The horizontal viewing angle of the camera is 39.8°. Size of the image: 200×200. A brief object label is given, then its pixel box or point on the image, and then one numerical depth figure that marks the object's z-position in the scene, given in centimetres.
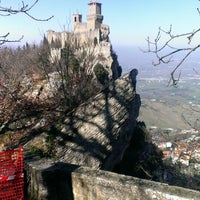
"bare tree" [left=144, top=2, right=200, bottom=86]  261
